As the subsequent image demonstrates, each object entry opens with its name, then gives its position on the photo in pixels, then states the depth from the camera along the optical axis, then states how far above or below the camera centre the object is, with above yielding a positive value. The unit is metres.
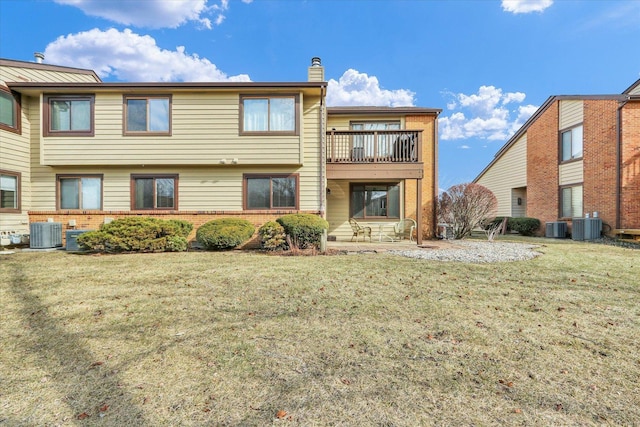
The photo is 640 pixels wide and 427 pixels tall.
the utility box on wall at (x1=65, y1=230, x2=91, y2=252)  9.76 -0.91
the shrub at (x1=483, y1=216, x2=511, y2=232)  17.90 -0.49
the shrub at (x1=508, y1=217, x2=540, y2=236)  16.97 -0.65
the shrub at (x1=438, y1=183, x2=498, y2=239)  12.70 +0.31
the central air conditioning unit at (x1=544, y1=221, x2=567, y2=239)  14.77 -0.75
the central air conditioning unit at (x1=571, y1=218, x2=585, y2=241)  13.31 -0.64
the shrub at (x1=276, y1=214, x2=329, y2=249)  9.25 -0.55
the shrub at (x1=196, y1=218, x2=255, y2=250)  9.42 -0.66
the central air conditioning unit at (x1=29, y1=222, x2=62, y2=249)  10.09 -0.78
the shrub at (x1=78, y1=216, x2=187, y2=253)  8.93 -0.74
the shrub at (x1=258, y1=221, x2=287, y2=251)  9.31 -0.71
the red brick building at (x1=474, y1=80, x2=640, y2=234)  12.66 +2.52
